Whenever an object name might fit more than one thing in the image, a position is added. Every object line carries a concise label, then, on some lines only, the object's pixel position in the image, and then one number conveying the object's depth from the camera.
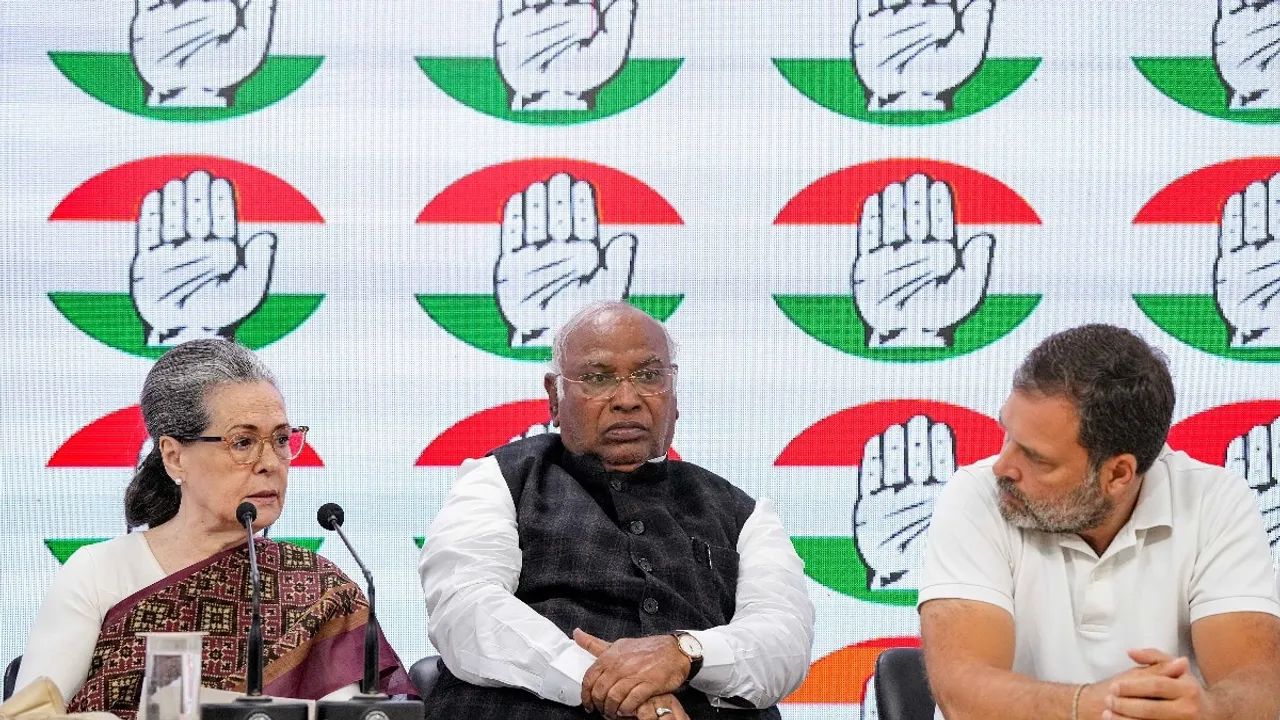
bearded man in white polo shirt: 5.10
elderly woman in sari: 5.56
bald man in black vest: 5.67
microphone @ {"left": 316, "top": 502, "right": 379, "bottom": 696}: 4.29
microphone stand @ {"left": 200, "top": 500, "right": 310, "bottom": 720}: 4.07
